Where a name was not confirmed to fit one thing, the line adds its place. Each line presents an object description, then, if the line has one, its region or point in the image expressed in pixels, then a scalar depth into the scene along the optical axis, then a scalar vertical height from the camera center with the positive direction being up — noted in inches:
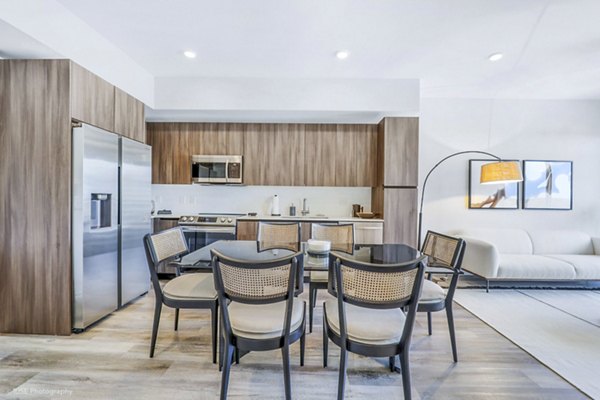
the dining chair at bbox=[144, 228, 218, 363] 77.4 -26.5
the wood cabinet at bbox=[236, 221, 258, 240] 158.1 -17.5
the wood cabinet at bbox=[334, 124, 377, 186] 169.9 +27.3
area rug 80.1 -46.4
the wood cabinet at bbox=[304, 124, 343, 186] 170.6 +28.3
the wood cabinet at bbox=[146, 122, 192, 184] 171.6 +26.8
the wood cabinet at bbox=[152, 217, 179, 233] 158.4 -14.7
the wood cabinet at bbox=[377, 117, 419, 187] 153.1 +26.3
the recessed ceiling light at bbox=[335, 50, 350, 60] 120.0 +62.6
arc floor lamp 130.8 +13.6
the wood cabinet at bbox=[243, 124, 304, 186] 170.6 +28.5
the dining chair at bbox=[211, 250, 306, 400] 56.8 -22.2
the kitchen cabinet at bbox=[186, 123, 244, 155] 170.9 +34.9
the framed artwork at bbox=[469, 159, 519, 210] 175.2 +4.6
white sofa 139.4 -28.9
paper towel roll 177.8 -5.5
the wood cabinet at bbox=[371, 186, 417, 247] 154.3 -8.3
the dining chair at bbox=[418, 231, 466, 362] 77.9 -22.7
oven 151.9 -17.2
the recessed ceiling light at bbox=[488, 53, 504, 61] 121.9 +63.5
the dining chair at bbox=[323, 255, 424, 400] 54.7 -20.8
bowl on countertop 163.8 -9.0
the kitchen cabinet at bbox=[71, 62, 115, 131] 95.3 +35.6
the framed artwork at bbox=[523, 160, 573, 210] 175.2 +10.5
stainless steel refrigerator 94.3 -9.3
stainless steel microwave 165.8 +16.8
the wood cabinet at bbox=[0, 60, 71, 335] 92.9 +2.6
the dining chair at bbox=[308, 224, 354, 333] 112.8 -14.0
